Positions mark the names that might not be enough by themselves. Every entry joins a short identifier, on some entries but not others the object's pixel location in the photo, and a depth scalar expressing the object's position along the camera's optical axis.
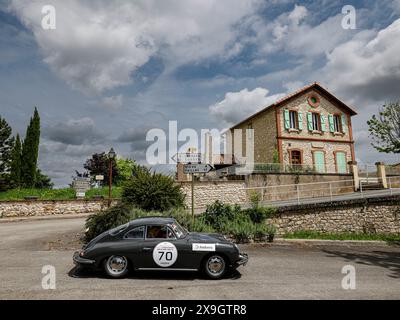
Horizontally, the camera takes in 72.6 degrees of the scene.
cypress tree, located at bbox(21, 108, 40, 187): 26.52
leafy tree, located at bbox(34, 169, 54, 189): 52.29
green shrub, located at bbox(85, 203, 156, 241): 9.86
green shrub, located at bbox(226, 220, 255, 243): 10.26
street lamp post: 17.06
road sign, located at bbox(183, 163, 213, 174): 10.29
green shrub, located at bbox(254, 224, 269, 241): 10.42
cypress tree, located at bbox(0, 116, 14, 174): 27.69
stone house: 26.16
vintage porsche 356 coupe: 5.93
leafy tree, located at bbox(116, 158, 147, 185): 45.67
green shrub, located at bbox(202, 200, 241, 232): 11.20
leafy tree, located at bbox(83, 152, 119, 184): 42.62
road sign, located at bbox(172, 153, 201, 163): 10.05
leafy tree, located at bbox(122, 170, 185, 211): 11.84
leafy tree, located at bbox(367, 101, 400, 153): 16.19
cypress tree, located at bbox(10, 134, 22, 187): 25.57
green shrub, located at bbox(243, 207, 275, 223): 12.03
